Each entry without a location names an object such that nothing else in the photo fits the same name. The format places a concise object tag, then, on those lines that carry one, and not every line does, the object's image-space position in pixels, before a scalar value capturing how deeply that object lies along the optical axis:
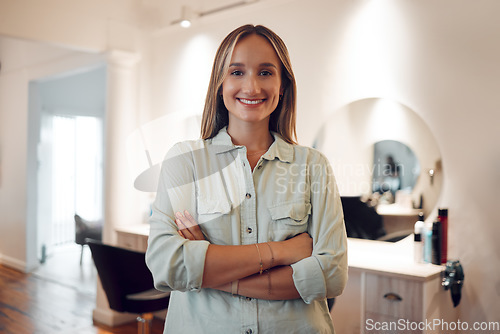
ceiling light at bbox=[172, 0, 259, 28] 2.41
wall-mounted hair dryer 1.95
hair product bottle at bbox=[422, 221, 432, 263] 2.00
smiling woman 1.01
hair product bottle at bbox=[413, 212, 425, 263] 2.02
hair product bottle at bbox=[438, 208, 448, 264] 1.99
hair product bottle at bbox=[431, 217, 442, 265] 1.97
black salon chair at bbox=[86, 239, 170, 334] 2.32
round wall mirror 2.12
